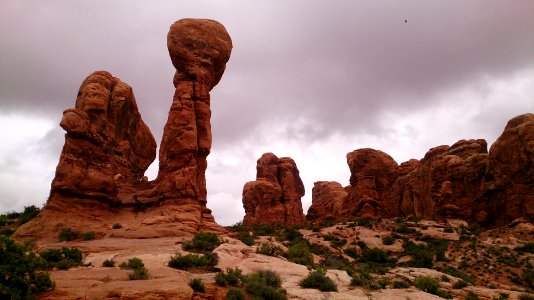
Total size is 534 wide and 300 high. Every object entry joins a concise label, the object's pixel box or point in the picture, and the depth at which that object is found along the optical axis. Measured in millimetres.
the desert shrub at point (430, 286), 22850
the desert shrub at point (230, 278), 18703
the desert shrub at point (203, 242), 25859
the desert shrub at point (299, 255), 28125
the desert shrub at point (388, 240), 46391
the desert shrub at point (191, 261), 21516
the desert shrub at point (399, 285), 23312
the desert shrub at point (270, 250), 27359
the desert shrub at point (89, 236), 29125
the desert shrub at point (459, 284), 26078
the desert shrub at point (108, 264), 21344
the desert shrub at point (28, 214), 36469
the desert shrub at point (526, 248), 40906
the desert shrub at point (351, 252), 42781
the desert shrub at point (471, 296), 22897
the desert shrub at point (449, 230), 48844
